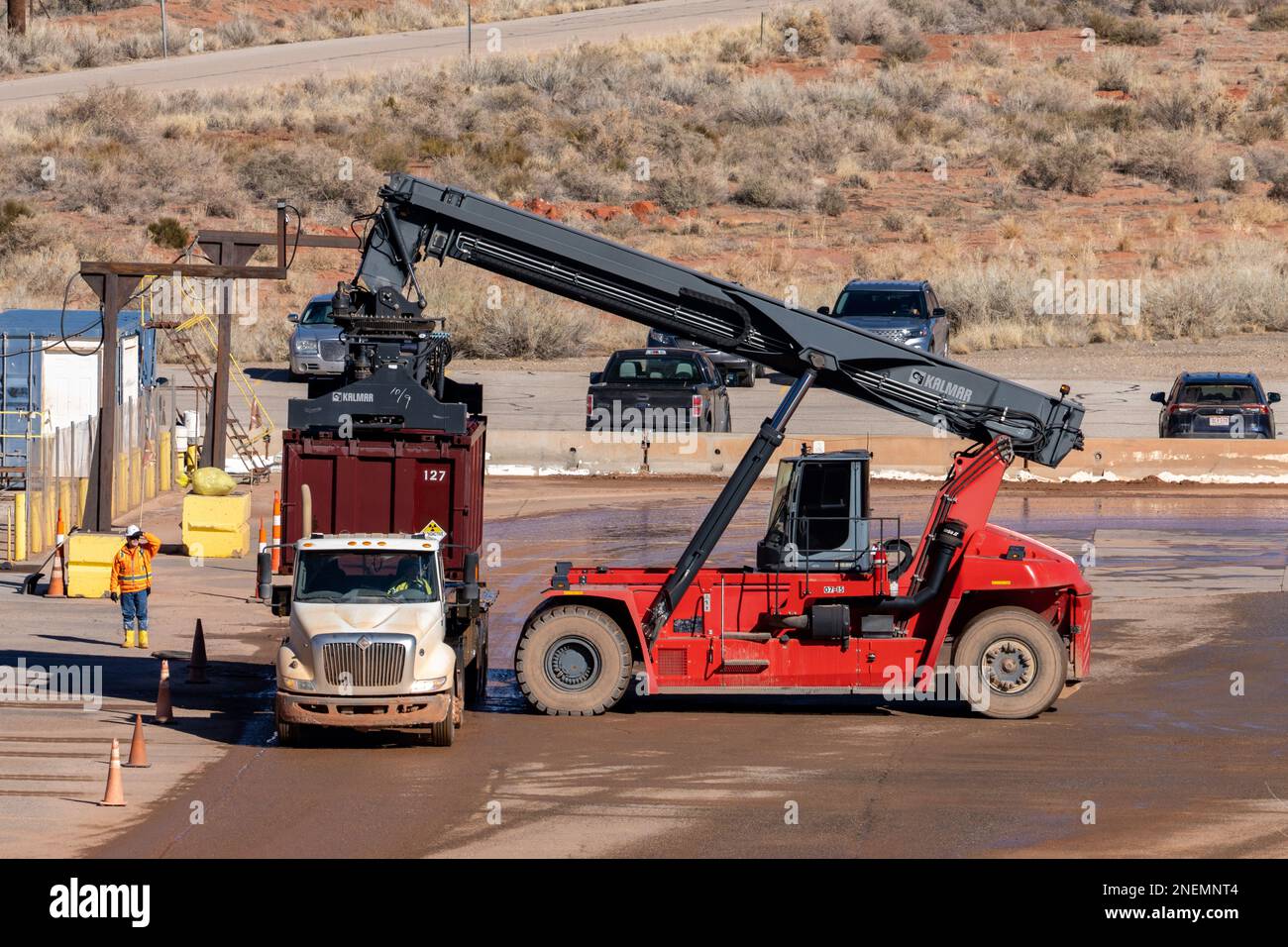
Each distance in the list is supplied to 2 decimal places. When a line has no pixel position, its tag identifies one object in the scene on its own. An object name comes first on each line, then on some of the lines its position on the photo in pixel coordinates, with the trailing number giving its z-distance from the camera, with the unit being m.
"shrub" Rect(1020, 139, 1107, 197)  63.59
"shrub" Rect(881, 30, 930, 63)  80.88
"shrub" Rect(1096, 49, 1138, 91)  75.12
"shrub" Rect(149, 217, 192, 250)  57.34
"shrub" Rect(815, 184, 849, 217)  61.94
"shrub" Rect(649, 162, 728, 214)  62.50
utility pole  88.44
